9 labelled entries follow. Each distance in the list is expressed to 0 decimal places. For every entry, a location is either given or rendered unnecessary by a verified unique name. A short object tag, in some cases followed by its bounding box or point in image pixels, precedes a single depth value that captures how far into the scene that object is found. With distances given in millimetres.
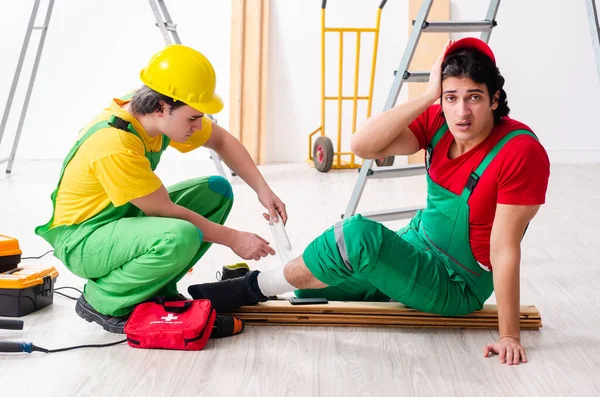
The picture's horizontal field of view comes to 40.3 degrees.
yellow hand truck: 6129
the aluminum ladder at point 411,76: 3539
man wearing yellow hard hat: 2662
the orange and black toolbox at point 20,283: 2910
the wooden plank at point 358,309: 2814
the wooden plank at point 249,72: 6594
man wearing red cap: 2473
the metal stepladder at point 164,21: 4871
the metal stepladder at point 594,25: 3482
